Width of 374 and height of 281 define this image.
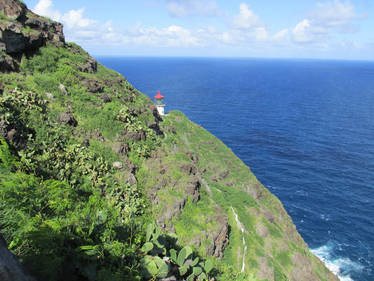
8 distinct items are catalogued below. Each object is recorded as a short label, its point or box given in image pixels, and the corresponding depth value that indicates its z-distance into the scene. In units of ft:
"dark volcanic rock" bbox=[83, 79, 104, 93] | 99.76
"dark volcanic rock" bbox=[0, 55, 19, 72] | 78.38
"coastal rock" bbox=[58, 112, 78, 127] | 76.79
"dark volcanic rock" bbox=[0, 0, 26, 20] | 91.15
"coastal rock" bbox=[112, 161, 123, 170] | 77.43
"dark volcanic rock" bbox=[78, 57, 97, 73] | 111.55
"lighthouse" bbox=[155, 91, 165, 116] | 212.64
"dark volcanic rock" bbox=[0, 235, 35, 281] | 16.33
